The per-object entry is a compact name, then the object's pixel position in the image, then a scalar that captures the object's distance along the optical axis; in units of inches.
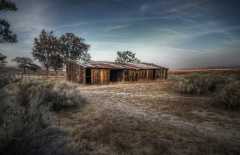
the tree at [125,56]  1993.1
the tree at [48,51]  1395.2
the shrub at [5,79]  121.7
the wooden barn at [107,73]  760.3
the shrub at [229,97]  256.2
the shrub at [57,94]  249.9
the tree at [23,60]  1684.4
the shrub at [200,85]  410.2
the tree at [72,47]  1473.9
